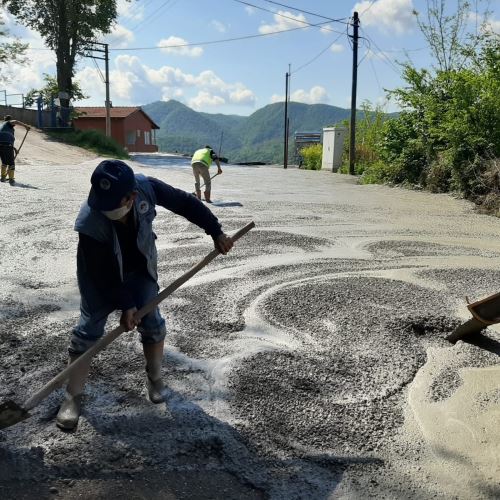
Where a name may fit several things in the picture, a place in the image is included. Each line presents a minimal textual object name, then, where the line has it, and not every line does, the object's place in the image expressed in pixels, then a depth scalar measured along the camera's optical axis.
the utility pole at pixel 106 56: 30.94
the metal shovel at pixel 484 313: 3.48
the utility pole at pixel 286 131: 32.66
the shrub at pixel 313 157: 28.30
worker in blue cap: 2.38
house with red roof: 44.72
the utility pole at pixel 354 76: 22.19
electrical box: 24.97
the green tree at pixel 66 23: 29.61
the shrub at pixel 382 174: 16.03
